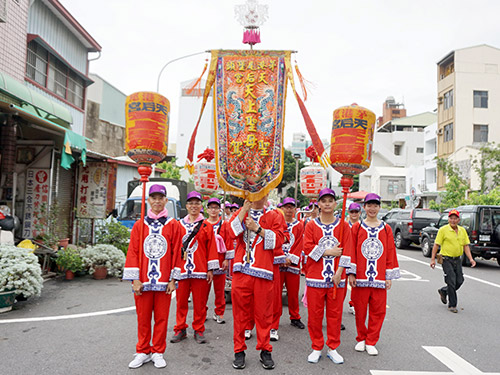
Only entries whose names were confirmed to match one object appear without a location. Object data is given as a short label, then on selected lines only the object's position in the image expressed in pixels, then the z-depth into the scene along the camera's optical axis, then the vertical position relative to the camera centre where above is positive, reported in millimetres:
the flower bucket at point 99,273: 7898 -1606
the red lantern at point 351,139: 4305 +726
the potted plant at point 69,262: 7715 -1373
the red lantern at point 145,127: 4230 +782
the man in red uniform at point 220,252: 5410 -786
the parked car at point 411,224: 15258 -801
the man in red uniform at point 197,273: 4602 -930
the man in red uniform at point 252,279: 3854 -822
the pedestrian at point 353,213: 6233 -168
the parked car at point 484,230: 10930 -682
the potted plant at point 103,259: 7945 -1347
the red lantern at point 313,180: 7301 +420
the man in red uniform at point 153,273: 3850 -778
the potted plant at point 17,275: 5359 -1176
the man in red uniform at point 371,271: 4352 -784
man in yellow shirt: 6297 -773
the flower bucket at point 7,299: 5383 -1521
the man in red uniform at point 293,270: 5273 -976
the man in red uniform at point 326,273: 4086 -782
